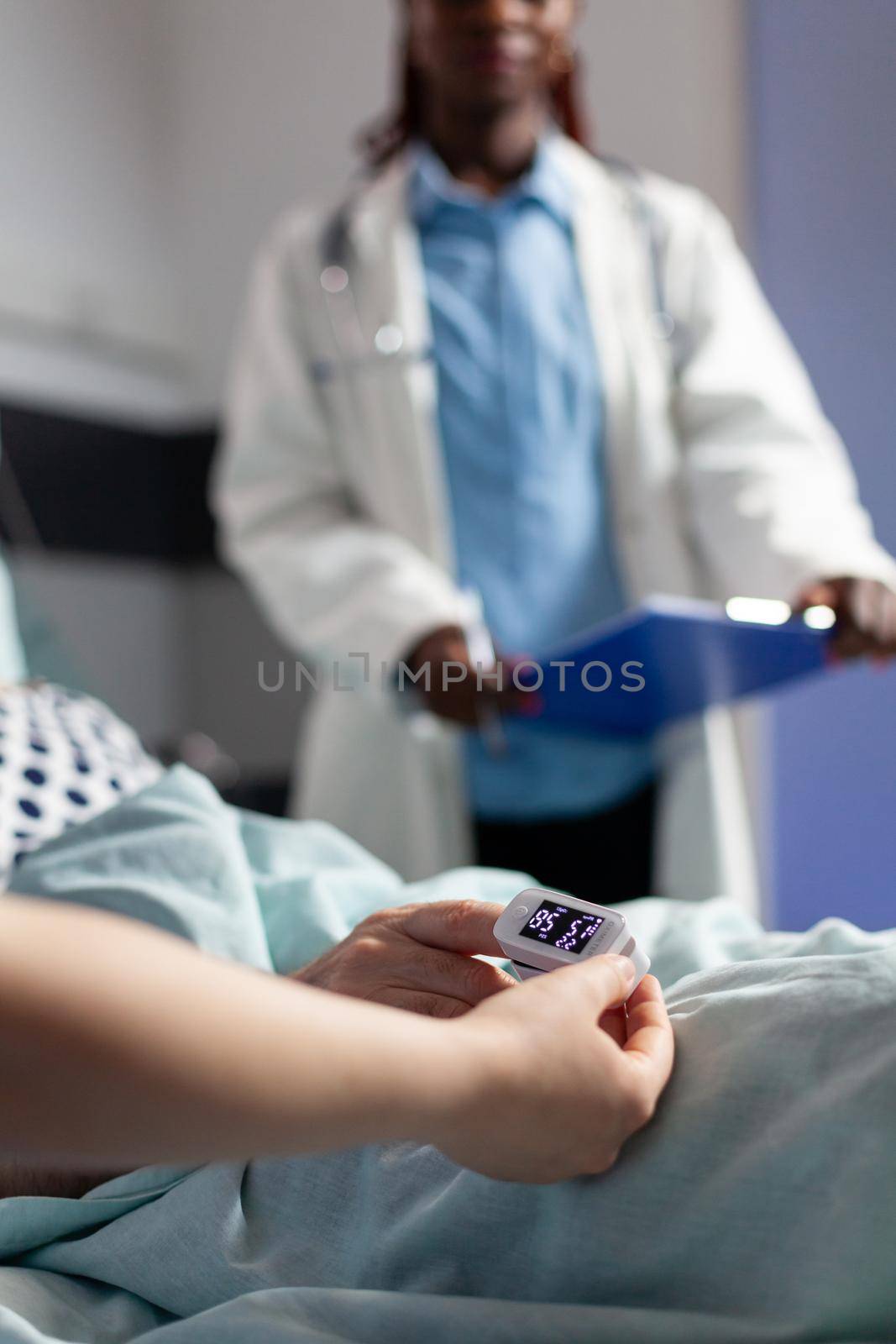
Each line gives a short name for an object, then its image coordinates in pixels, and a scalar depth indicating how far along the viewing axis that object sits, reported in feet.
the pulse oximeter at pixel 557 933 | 1.40
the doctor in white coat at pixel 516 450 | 3.84
